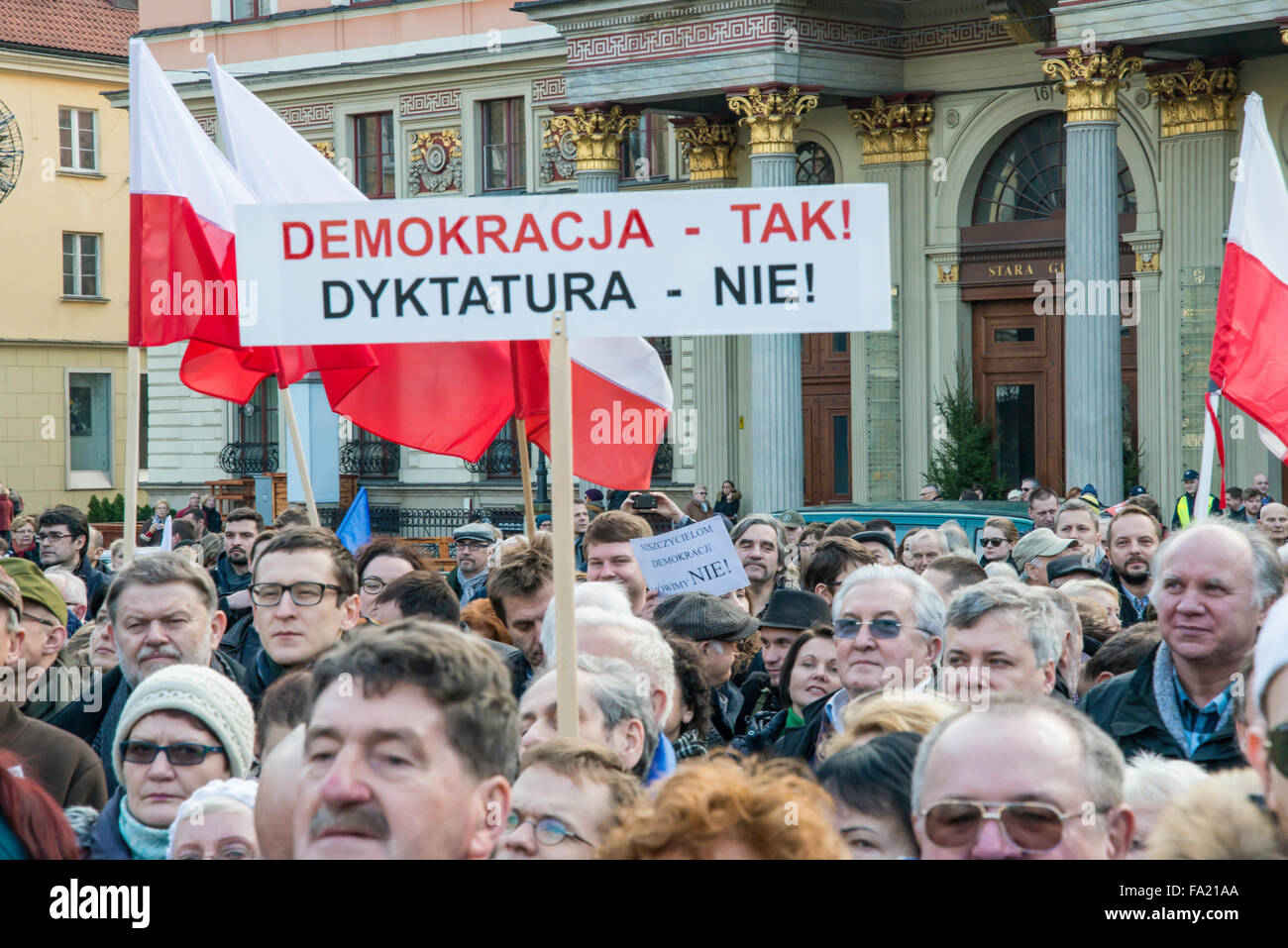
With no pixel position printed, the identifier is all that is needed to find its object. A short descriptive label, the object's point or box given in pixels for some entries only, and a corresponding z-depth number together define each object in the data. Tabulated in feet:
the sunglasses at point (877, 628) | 19.66
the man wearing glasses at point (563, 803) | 12.88
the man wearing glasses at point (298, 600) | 21.35
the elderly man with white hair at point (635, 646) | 17.80
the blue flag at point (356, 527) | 41.34
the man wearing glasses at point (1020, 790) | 11.36
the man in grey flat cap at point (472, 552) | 39.06
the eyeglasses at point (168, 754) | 15.51
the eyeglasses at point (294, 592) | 21.47
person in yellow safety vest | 48.57
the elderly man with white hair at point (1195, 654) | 17.88
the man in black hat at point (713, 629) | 23.81
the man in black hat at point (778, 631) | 24.36
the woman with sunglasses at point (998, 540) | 42.29
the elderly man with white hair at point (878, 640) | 19.15
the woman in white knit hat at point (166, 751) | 15.16
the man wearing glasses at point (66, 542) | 39.19
